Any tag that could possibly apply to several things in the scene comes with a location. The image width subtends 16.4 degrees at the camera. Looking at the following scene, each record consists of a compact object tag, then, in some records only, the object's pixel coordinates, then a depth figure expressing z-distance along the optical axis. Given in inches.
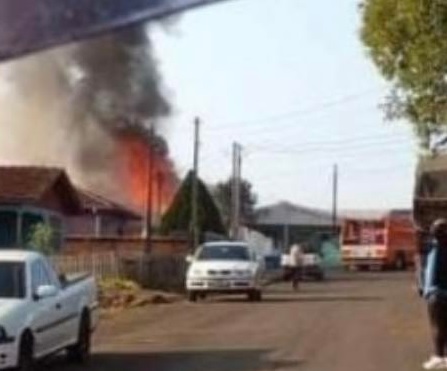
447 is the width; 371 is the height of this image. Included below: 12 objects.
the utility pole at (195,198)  2441.8
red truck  3223.4
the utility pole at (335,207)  4721.0
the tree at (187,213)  2888.8
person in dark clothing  680.4
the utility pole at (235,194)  3196.4
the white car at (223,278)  1598.2
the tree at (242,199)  4252.0
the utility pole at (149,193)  2321.4
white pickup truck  615.2
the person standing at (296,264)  2036.2
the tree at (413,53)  841.5
